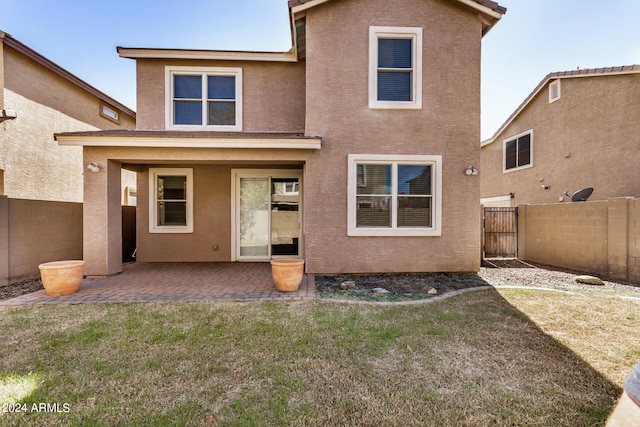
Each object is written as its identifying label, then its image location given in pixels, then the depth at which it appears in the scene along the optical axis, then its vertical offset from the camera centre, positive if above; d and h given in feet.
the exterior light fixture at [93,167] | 23.80 +3.65
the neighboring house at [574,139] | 34.96 +10.64
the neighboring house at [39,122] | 30.83 +10.98
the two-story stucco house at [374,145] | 24.11 +5.49
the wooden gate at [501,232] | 34.47 -2.33
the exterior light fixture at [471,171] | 25.55 +3.64
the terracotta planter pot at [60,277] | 19.16 -4.38
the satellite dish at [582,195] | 31.63 +1.92
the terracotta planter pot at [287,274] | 20.26 -4.35
